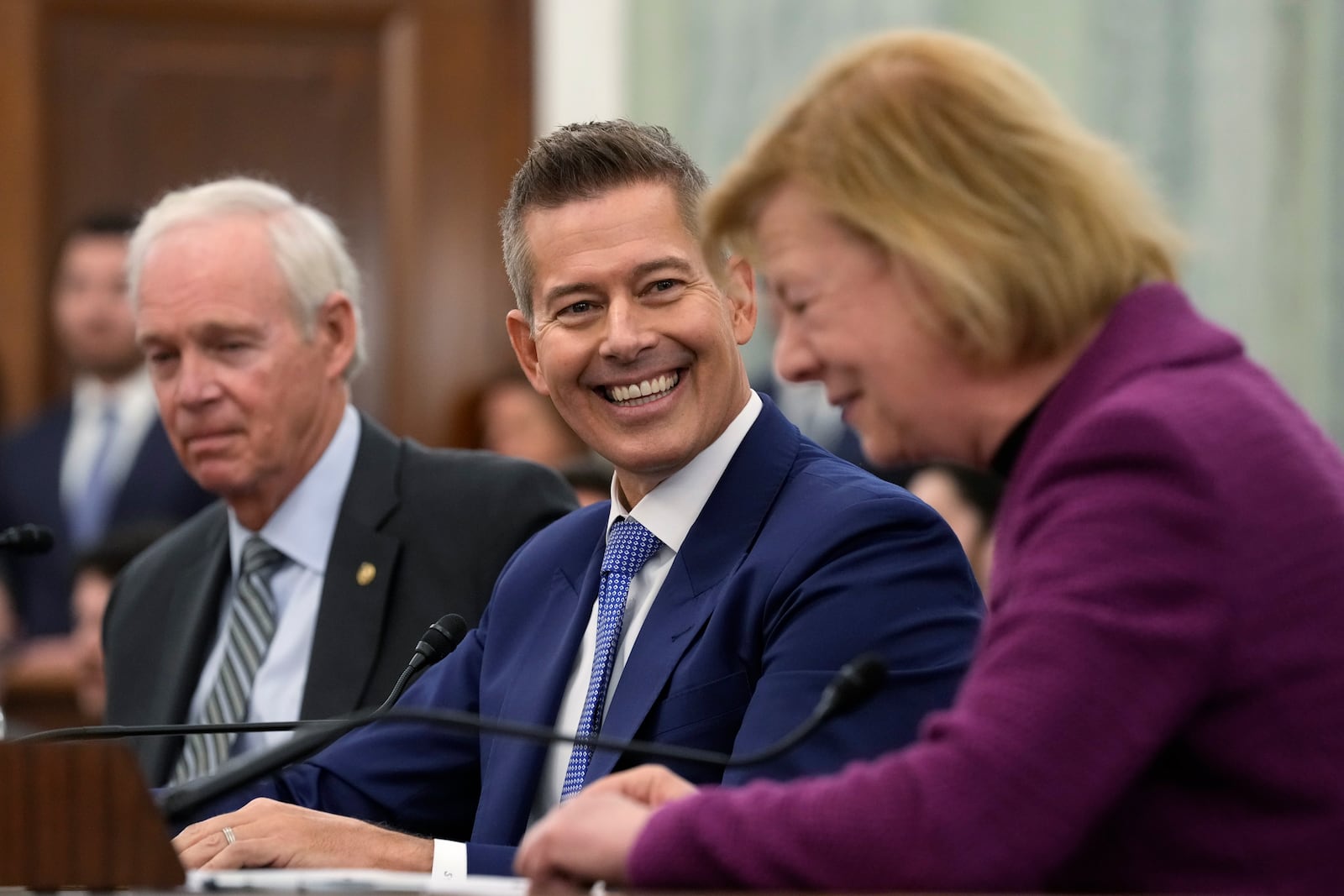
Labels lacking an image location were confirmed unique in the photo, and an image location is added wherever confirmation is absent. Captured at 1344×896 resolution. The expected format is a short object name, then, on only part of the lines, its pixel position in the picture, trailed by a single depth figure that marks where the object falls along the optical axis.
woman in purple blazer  3.92
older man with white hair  4.78
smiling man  4.28
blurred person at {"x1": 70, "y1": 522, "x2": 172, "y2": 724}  5.61
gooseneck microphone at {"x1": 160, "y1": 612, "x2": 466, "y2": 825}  4.09
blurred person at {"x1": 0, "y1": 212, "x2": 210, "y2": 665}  6.02
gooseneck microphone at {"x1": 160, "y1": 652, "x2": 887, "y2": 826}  4.07
